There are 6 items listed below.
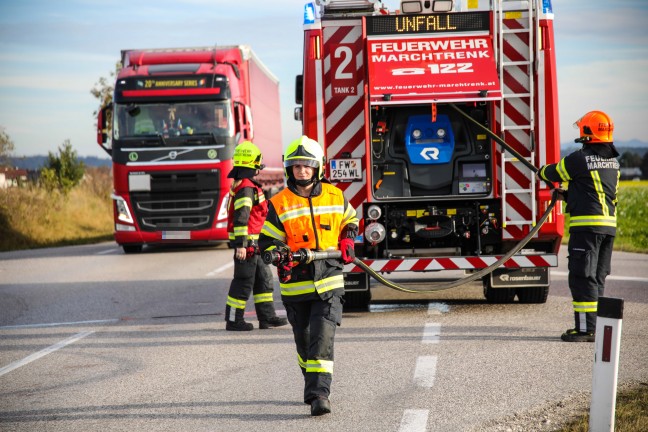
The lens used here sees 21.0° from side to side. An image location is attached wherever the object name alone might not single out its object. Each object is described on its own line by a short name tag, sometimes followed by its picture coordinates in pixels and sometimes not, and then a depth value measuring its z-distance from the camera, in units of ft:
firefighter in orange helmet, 50.28
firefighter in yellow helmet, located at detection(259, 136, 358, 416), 37.45
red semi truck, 113.95
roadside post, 30.12
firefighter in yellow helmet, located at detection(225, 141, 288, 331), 55.61
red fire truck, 59.79
